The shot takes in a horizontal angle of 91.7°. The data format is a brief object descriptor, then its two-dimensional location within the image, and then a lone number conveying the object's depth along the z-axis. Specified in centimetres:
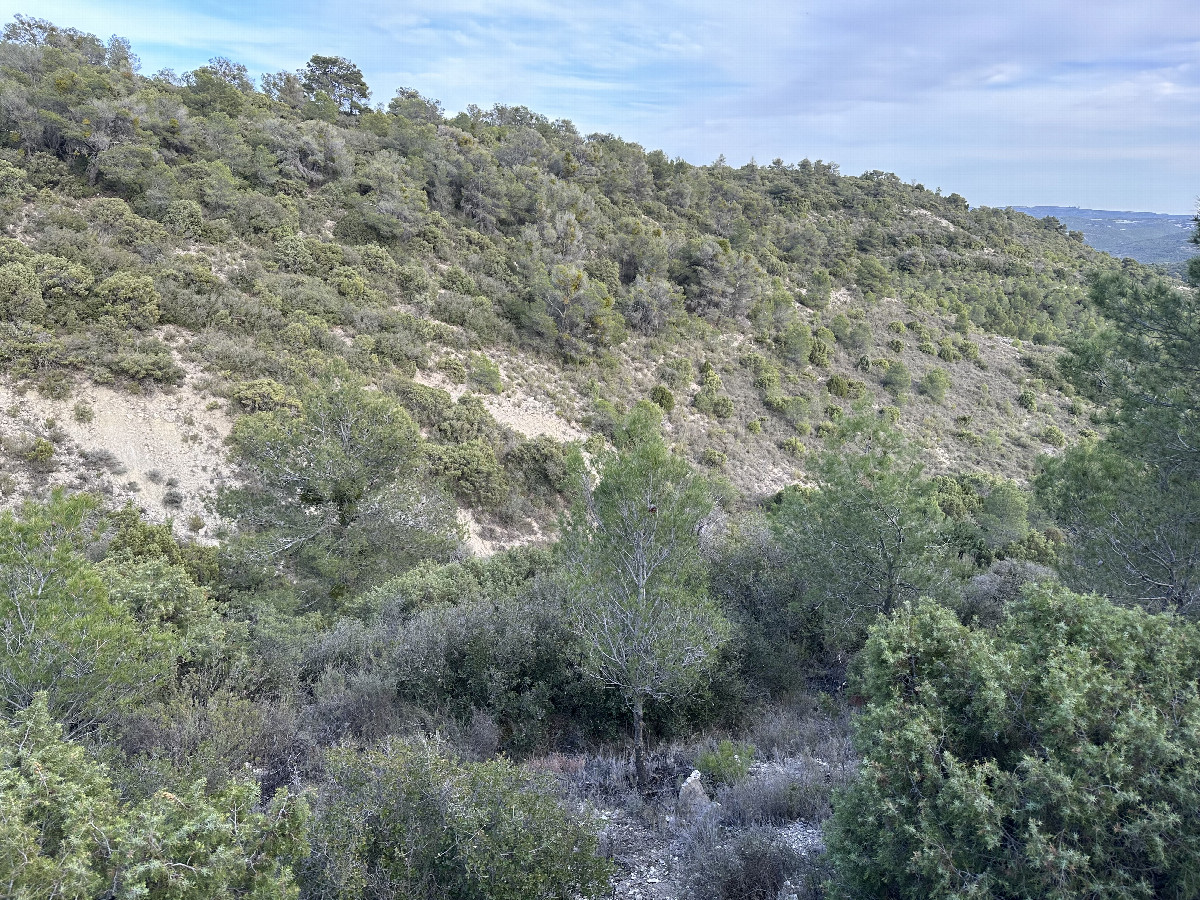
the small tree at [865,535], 838
